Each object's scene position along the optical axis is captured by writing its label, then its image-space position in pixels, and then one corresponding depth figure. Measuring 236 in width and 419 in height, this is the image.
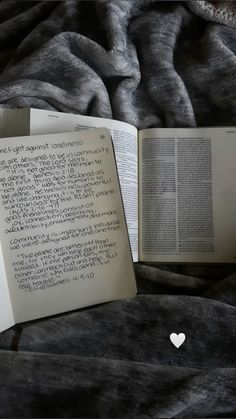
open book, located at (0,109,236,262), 0.71
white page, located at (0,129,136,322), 0.63
